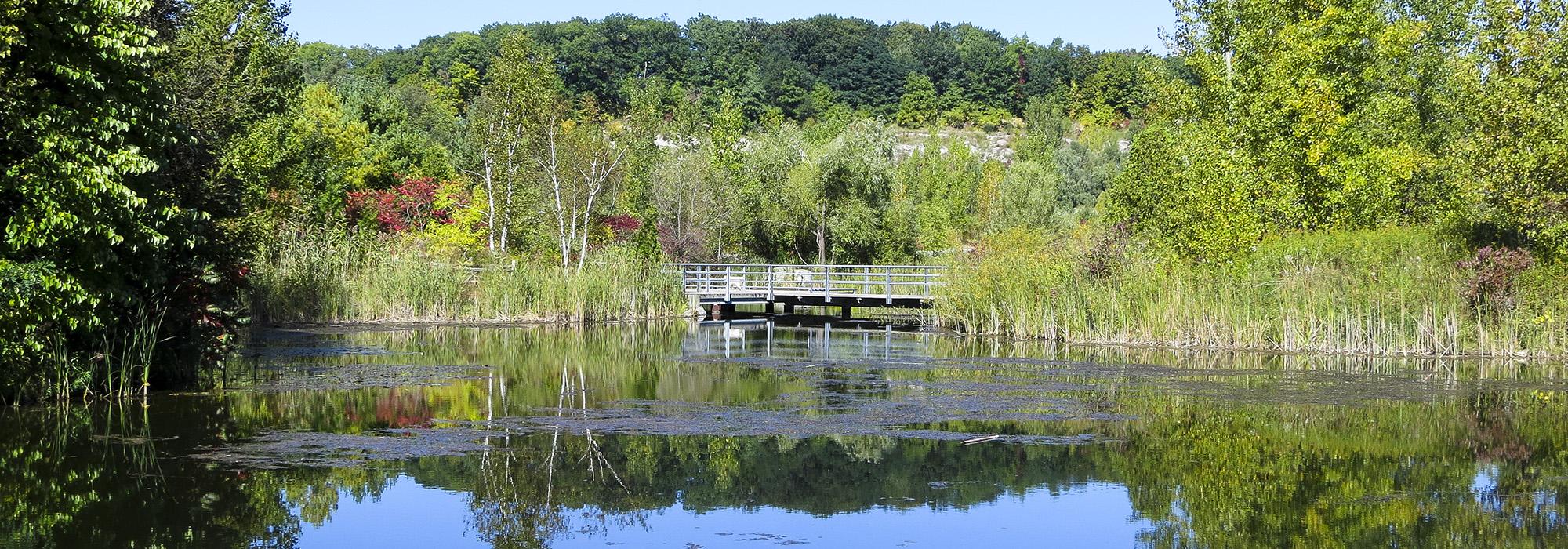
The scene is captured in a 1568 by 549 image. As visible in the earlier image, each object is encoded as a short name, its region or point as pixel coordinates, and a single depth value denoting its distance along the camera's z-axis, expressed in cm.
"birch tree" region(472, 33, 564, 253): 3662
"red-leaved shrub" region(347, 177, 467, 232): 4378
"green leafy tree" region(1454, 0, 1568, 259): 2017
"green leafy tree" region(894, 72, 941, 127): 11262
